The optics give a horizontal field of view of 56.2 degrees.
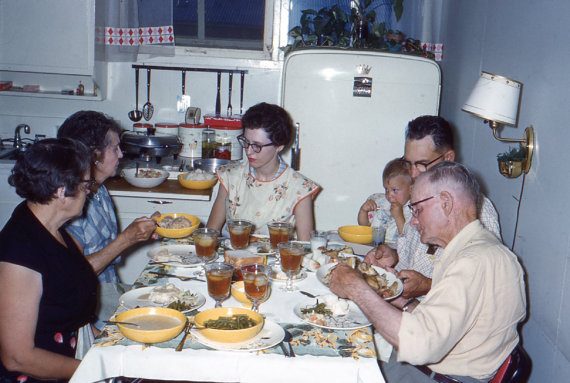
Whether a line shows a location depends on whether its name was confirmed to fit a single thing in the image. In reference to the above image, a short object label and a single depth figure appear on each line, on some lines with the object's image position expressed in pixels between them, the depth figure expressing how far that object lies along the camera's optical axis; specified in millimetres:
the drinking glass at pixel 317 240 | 2377
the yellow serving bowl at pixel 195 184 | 3576
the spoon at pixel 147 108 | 4316
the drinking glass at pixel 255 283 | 1722
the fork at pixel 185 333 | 1489
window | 4395
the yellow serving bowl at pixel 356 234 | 2672
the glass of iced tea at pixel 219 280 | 1746
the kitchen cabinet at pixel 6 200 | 3684
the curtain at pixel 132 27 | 4039
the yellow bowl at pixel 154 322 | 1483
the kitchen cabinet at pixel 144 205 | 3521
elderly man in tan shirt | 1521
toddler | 3029
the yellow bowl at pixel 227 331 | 1492
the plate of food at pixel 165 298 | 1751
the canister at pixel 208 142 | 4105
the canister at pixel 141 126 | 4266
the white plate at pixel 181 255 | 2154
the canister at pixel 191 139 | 4152
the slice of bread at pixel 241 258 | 2146
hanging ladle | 4312
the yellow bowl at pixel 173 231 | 2381
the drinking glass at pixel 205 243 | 2133
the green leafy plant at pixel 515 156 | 2395
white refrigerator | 3512
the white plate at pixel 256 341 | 1499
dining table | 1452
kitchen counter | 3510
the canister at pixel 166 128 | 4195
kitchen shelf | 4023
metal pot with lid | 3891
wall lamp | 2344
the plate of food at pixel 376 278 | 1947
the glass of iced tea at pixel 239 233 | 2311
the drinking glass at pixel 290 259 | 2004
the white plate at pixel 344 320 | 1678
